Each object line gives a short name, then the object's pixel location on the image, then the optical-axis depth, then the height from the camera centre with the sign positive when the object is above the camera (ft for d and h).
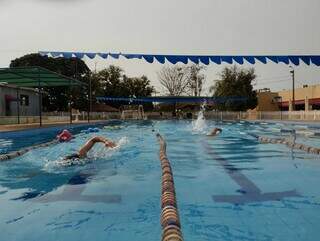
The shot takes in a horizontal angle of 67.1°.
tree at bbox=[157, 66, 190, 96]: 130.65 +17.40
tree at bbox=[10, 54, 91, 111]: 88.91 +9.35
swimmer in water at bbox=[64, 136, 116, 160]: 17.32 -2.70
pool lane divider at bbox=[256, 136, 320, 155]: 19.47 -3.12
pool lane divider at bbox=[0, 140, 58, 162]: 18.33 -3.26
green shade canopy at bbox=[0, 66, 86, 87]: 35.54 +6.14
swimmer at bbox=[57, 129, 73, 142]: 26.89 -2.69
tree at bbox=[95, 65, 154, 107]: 116.74 +14.10
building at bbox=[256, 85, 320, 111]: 84.52 +4.73
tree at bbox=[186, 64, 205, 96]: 126.63 +17.26
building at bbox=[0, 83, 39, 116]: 53.42 +3.01
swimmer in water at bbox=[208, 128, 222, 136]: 32.09 -2.75
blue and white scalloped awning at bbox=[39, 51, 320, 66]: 27.99 +6.34
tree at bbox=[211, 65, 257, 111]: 96.57 +9.85
